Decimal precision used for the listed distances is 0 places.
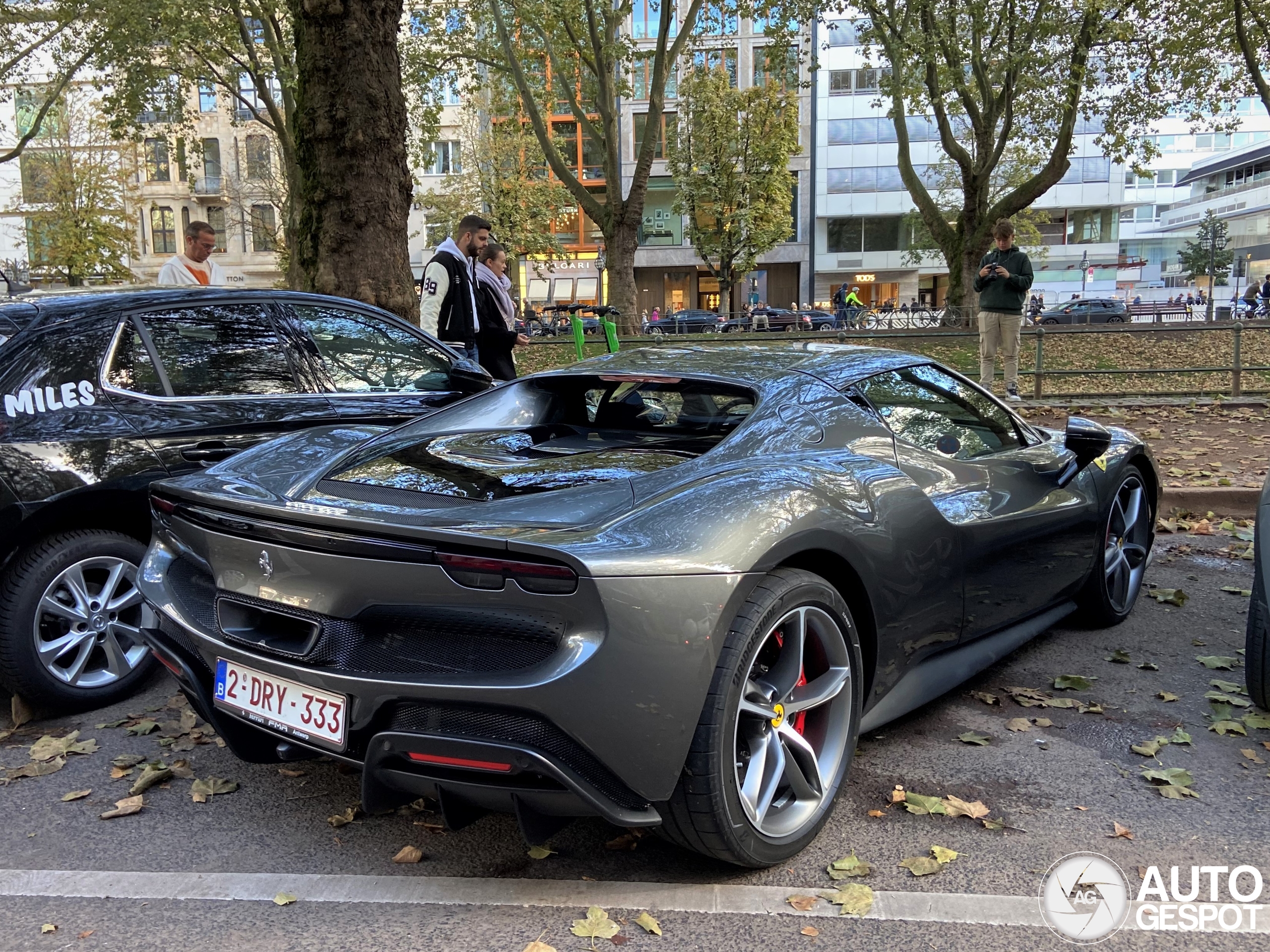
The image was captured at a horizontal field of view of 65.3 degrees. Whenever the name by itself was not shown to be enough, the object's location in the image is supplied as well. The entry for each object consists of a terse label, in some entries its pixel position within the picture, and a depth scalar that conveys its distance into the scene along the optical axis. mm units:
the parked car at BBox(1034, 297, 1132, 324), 36344
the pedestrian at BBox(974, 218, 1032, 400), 11039
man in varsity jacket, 7188
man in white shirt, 6992
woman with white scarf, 7523
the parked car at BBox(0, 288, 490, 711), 3461
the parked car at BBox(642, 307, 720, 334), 29109
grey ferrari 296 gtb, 2127
